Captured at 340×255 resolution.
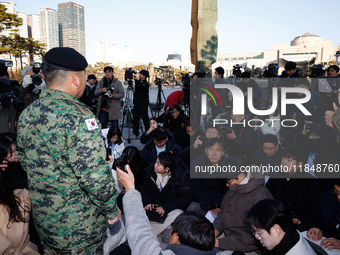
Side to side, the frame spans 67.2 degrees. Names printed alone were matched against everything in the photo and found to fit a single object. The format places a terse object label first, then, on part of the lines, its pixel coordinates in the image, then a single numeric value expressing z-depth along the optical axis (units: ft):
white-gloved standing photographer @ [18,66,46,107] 10.94
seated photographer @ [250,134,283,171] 10.48
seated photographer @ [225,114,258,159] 12.25
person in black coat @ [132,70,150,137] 18.81
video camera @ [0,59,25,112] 10.53
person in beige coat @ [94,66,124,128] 16.83
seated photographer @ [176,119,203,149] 14.07
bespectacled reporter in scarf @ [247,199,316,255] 5.19
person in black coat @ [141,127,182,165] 11.84
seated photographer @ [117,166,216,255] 3.71
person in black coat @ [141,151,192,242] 9.05
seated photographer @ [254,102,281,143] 13.97
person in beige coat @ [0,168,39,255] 5.23
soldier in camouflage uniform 4.03
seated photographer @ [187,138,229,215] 9.49
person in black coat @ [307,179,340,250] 6.61
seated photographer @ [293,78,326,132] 12.89
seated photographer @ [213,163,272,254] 7.17
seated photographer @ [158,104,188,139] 15.98
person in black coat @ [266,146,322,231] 7.95
